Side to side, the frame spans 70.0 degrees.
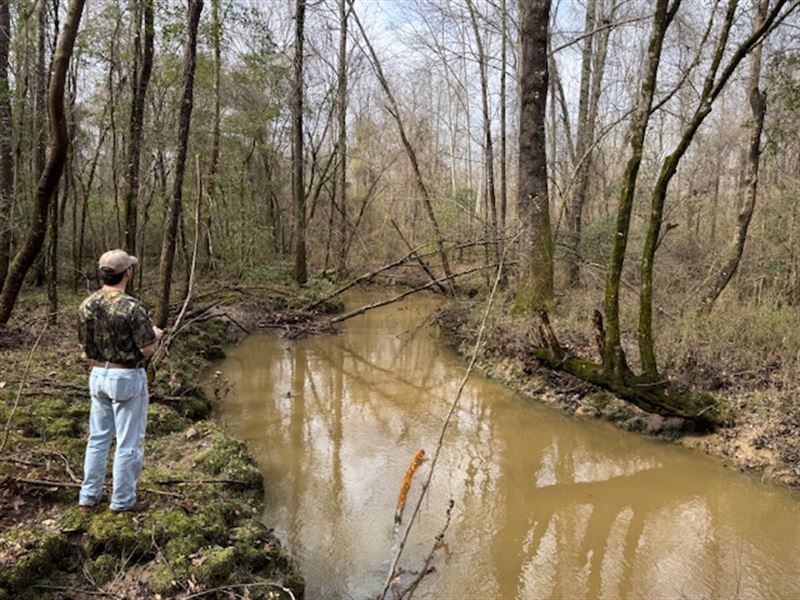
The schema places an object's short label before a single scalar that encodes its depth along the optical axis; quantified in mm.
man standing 3607
